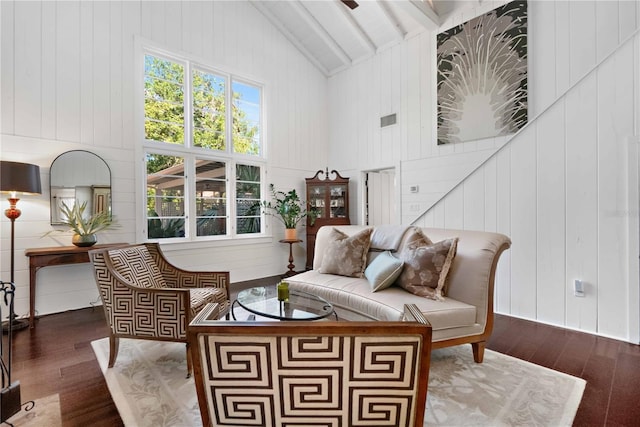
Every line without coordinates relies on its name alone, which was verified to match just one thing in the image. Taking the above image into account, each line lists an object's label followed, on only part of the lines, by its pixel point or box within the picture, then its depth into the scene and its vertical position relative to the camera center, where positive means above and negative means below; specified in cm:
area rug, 174 -118
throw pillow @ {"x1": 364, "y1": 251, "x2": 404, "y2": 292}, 261 -54
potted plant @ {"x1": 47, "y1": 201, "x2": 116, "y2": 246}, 343 -10
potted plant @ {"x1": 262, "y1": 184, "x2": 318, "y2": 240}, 544 +4
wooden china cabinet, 570 +19
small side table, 532 -82
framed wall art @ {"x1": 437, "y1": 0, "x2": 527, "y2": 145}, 368 +177
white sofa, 220 -70
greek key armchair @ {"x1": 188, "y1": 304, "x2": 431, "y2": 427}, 92 -50
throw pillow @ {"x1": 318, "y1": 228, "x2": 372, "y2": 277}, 313 -46
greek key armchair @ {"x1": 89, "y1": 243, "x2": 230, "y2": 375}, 212 -66
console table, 311 -47
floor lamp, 290 +30
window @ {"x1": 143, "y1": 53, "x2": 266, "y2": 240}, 432 +96
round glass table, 217 -74
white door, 575 +28
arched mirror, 352 +39
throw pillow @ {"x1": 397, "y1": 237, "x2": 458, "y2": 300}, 244 -47
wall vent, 510 +157
